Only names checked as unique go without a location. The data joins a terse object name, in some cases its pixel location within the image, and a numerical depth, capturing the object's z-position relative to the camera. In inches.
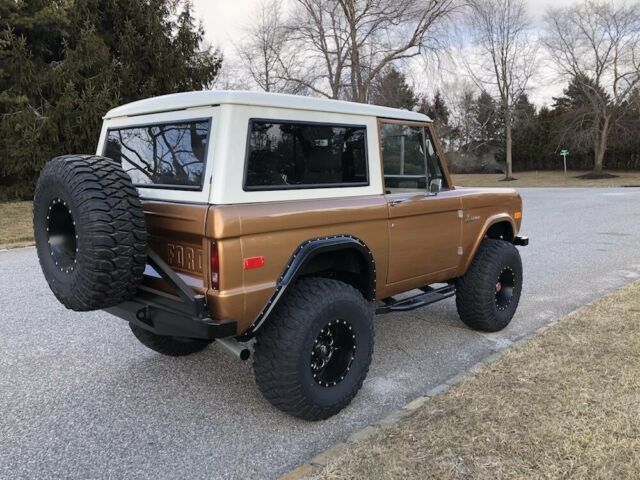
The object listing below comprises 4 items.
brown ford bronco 112.0
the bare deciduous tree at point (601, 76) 1423.5
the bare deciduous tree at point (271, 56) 1133.1
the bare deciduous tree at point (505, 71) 1578.5
